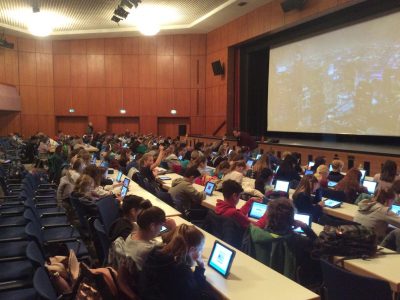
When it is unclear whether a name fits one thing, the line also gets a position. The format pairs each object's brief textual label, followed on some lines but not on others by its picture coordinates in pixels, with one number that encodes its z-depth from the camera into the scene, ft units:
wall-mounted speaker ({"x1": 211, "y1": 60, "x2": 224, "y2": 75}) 56.00
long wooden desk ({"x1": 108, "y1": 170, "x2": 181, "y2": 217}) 14.64
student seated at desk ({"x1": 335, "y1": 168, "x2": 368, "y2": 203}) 18.48
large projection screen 33.45
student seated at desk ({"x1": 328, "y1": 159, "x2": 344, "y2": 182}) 22.21
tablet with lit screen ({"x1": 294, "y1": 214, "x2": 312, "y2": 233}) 12.35
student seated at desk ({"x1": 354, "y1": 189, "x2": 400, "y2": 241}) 12.44
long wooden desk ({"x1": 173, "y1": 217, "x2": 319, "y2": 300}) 7.68
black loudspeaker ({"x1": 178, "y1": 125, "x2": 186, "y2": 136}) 64.90
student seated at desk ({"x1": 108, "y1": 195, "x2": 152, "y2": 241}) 11.15
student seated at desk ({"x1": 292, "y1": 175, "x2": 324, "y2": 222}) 14.89
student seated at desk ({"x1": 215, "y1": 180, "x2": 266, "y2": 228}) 12.48
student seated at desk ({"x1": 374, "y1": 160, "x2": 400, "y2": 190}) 18.94
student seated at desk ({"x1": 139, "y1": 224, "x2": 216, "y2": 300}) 7.54
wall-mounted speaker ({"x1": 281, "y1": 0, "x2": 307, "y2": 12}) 37.58
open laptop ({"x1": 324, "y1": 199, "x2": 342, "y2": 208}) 16.07
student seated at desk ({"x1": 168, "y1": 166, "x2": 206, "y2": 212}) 17.53
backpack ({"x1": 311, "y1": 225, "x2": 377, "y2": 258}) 9.83
